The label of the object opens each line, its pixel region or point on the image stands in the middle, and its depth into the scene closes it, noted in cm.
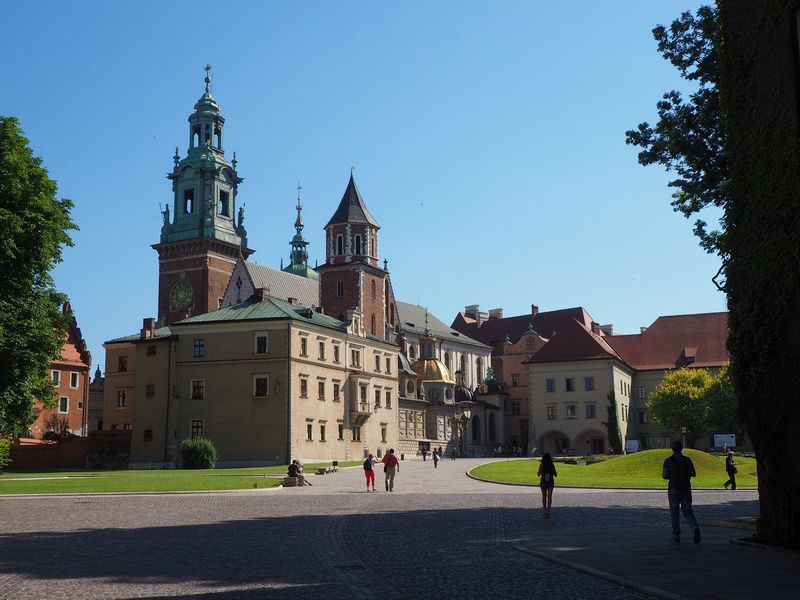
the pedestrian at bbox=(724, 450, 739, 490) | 3497
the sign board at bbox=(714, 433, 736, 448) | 7600
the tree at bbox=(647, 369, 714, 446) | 8406
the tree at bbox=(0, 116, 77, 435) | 3328
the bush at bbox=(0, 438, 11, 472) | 4021
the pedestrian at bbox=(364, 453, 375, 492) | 3646
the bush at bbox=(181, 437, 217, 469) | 5844
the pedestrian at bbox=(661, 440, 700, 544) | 1558
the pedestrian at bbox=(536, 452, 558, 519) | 2202
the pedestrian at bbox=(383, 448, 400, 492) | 3647
